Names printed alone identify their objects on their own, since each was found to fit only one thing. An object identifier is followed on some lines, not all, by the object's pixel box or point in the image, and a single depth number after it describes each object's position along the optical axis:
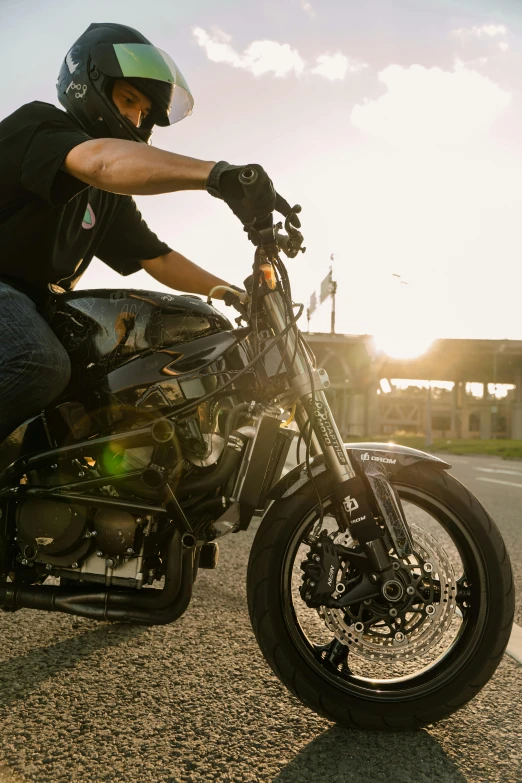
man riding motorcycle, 1.71
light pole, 35.62
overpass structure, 43.62
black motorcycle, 1.92
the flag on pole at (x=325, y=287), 46.17
